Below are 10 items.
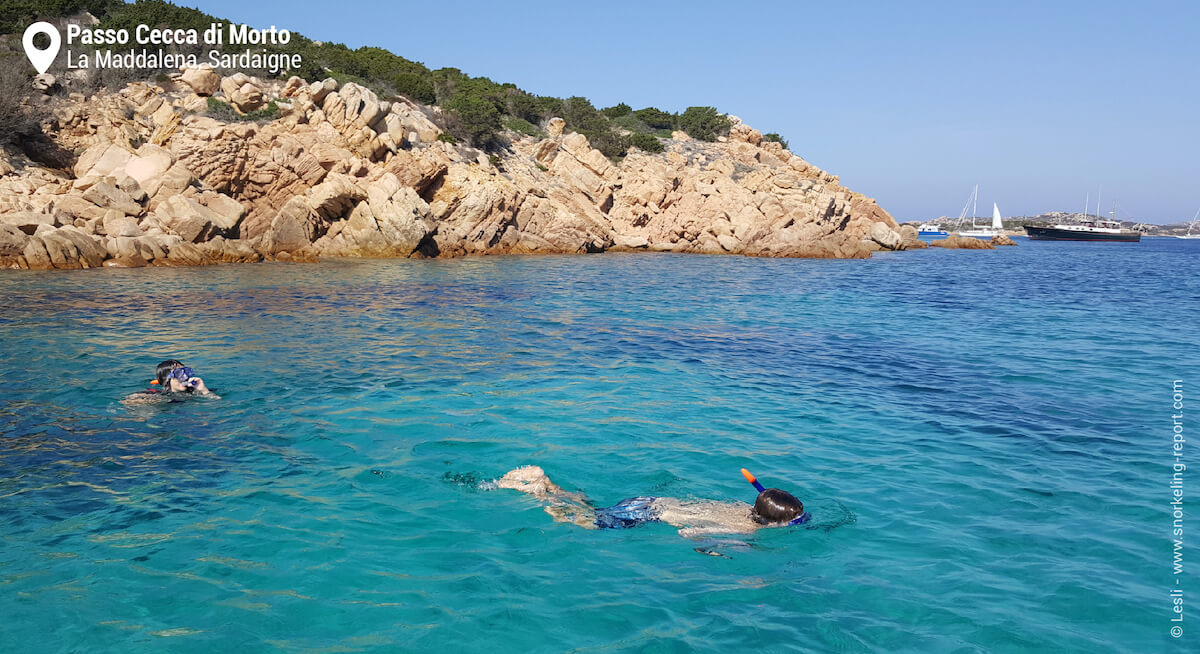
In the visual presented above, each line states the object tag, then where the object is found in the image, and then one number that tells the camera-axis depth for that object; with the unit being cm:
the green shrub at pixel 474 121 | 4856
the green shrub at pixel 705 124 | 6981
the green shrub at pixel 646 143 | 5984
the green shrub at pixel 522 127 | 5712
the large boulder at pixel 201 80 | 3738
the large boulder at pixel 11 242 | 2542
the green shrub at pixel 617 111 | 7356
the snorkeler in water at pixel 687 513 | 707
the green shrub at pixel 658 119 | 7175
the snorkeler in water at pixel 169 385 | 1067
